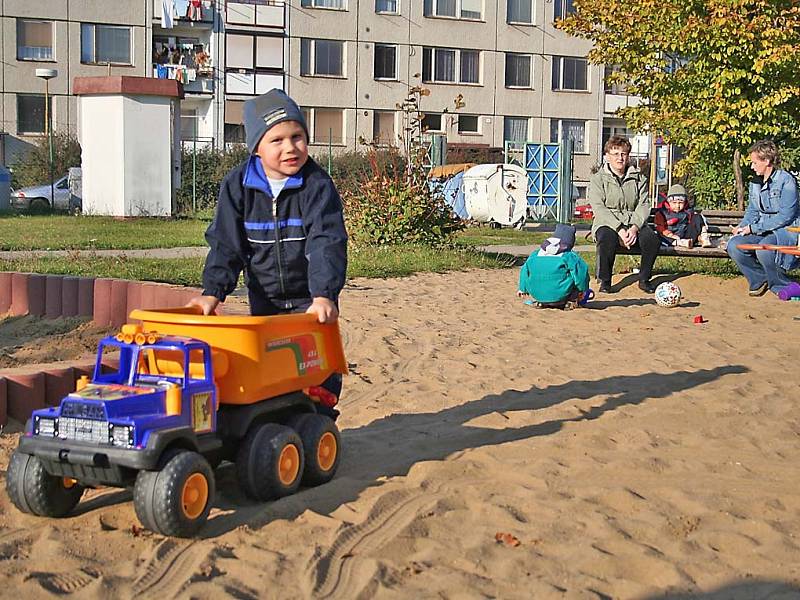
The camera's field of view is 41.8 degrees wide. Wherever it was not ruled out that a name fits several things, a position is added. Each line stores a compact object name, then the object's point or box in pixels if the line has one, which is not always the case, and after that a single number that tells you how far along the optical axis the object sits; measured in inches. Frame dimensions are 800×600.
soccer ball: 388.2
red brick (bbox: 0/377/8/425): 198.1
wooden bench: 490.6
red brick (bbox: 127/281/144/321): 319.6
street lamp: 1104.2
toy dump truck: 140.6
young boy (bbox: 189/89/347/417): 171.0
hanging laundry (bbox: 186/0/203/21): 1684.3
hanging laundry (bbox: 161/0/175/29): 1680.6
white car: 1116.5
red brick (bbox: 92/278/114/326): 323.9
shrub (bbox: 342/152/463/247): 554.9
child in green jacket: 369.1
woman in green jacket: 428.1
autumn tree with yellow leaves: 510.3
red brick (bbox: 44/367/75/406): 203.9
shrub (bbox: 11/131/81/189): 1263.5
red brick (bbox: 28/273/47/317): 339.9
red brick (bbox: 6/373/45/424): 200.2
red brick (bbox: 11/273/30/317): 343.3
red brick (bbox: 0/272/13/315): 347.9
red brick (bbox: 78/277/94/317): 329.7
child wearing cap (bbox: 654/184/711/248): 459.8
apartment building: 1662.2
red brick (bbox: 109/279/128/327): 321.1
